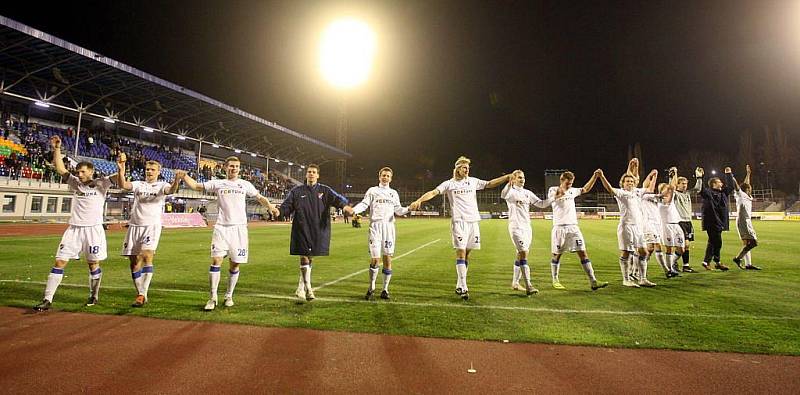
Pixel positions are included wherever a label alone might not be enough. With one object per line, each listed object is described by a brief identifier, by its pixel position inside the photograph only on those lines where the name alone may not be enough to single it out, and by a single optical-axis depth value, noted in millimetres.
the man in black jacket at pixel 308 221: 6707
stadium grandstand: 28844
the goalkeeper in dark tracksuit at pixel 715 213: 10086
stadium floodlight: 34188
